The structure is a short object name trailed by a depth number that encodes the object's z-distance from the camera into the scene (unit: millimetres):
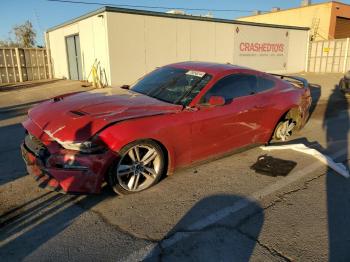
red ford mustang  3424
